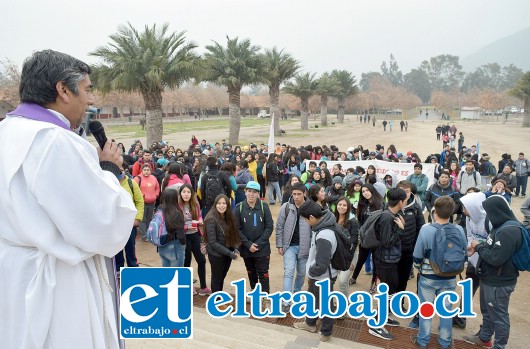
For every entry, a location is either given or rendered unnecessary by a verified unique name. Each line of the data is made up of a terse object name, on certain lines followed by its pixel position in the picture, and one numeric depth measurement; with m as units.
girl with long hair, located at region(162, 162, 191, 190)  7.51
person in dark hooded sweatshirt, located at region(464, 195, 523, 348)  4.16
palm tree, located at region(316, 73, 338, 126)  43.18
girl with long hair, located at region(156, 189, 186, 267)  5.50
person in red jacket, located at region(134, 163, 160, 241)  8.02
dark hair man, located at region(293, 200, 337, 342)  4.50
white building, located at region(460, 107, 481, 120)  72.55
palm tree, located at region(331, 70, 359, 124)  54.25
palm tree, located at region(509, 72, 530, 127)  44.06
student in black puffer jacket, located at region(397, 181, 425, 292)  5.37
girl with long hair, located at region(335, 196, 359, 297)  5.68
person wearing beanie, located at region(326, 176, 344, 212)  7.83
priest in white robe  1.39
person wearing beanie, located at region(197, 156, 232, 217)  8.00
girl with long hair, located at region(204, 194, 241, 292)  5.42
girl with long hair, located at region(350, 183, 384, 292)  6.35
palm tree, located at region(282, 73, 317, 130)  40.69
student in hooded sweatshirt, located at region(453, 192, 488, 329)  5.22
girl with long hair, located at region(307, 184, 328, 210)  6.26
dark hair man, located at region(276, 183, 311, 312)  5.47
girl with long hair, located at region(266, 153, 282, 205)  11.60
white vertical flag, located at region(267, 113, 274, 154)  15.37
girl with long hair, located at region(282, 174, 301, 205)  7.68
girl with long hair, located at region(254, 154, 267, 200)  11.84
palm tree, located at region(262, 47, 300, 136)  32.72
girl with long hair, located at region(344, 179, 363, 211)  7.21
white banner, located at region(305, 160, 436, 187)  11.44
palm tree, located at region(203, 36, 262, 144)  26.59
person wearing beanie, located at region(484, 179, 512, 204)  6.91
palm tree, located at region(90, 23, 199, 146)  19.02
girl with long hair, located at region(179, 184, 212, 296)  5.94
